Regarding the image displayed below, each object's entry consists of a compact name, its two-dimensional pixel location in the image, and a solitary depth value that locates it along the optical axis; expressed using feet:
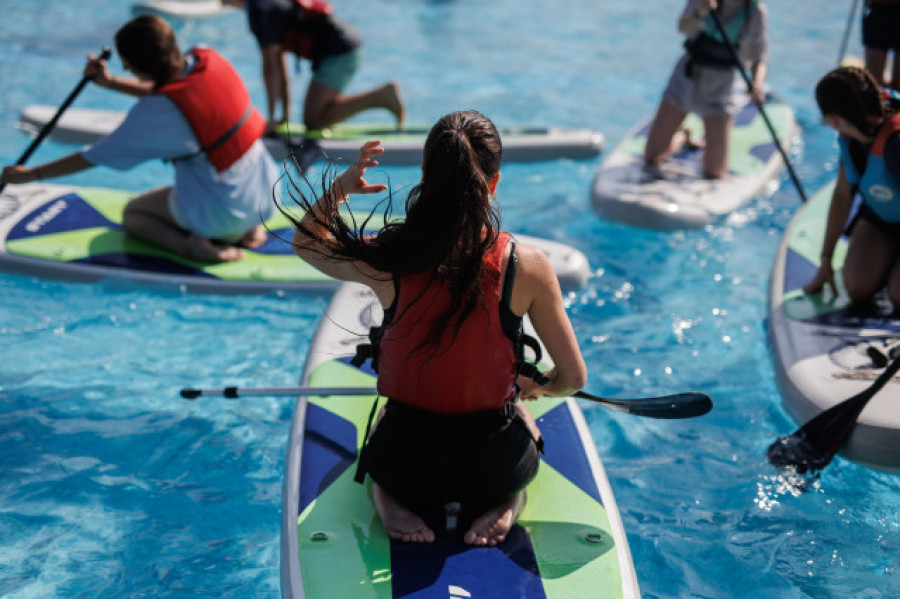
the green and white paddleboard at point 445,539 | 7.12
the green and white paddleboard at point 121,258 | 13.70
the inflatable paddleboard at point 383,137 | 19.30
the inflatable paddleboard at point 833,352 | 9.71
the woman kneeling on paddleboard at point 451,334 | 6.62
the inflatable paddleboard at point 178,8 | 32.27
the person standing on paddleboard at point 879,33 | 17.88
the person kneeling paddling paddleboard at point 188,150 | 12.94
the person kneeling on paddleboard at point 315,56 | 19.10
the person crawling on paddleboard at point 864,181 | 10.98
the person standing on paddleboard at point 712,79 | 17.10
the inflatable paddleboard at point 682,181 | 16.48
